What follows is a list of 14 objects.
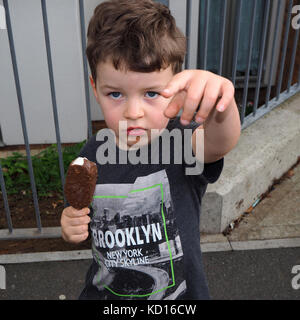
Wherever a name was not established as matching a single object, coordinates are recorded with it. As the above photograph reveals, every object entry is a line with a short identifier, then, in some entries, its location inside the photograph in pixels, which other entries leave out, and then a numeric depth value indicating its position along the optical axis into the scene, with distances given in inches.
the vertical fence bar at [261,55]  104.9
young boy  45.2
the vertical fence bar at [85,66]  82.5
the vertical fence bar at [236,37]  97.6
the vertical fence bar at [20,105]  80.8
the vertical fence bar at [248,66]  103.6
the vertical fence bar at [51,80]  81.9
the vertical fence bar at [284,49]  112.1
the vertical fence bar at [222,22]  94.2
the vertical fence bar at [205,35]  90.3
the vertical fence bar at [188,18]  88.8
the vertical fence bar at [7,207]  92.6
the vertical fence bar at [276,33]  108.9
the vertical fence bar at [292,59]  121.3
